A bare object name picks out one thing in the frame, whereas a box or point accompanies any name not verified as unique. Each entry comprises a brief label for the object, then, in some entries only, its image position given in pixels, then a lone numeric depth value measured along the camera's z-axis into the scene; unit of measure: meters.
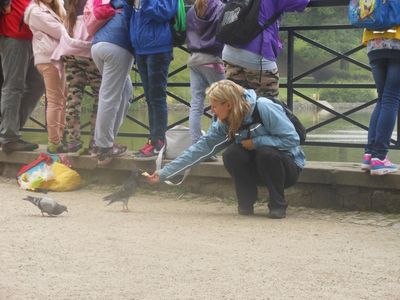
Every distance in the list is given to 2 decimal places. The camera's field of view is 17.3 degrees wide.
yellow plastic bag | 11.53
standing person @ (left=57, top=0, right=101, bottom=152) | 11.47
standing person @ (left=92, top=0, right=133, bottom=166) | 10.90
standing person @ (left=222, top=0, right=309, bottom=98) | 9.73
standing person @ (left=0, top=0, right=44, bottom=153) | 12.16
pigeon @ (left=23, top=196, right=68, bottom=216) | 9.49
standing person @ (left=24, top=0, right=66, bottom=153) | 11.84
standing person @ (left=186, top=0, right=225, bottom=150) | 10.51
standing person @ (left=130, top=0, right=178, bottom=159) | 10.47
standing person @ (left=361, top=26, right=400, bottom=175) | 9.07
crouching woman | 9.03
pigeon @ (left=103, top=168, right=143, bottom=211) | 9.71
